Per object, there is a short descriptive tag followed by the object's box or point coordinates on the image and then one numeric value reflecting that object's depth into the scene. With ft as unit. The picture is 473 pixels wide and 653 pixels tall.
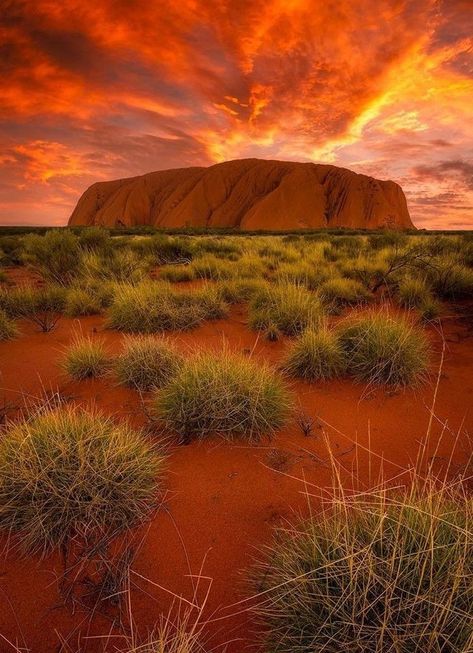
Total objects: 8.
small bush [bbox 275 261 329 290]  26.43
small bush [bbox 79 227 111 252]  36.94
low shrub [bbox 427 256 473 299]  24.21
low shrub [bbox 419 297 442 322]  19.83
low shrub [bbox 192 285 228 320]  20.33
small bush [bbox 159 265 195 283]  29.78
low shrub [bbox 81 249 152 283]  28.48
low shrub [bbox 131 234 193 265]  40.68
